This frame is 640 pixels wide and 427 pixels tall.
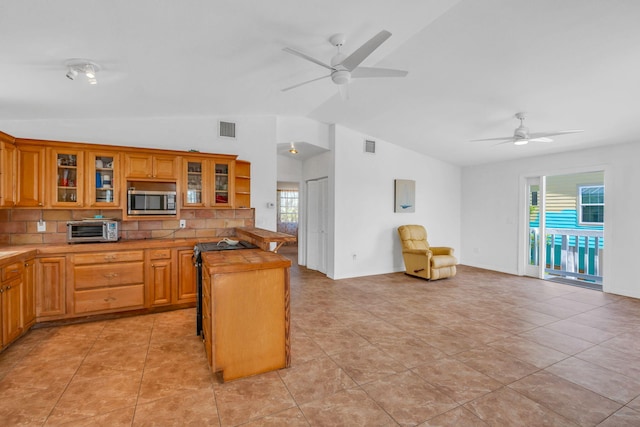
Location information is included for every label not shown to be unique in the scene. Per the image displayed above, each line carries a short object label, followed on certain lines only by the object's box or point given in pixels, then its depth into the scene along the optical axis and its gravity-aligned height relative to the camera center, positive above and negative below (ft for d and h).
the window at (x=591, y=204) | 20.38 +0.47
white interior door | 20.04 -0.99
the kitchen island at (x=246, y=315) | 7.48 -2.75
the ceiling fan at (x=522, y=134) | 13.46 +3.48
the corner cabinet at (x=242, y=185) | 15.25 +1.29
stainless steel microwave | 12.37 +0.30
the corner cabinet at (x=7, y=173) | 10.08 +1.25
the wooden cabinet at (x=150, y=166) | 12.37 +1.84
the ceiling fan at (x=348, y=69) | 8.20 +4.09
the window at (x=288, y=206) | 34.40 +0.42
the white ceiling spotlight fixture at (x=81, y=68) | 7.73 +3.77
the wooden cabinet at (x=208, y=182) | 13.39 +1.25
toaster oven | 11.46 -0.87
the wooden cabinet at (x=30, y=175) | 10.91 +1.25
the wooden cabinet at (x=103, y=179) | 11.85 +1.20
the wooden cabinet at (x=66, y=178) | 11.41 +1.21
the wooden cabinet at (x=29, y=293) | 9.88 -2.86
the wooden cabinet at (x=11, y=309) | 8.71 -3.07
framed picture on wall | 20.70 +1.04
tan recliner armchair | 18.16 -2.92
